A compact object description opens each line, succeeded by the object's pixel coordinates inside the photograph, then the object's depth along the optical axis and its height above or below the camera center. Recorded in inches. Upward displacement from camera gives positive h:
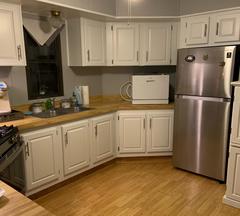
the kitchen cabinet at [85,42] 117.6 +18.5
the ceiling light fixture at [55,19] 104.7 +27.5
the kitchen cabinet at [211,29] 103.1 +22.5
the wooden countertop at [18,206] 35.7 -22.2
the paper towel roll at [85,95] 124.4 -11.3
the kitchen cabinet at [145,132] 124.6 -33.0
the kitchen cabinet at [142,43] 127.1 +18.5
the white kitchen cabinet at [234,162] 84.7 -34.8
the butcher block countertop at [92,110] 86.5 -18.2
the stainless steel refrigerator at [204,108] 98.1 -16.2
